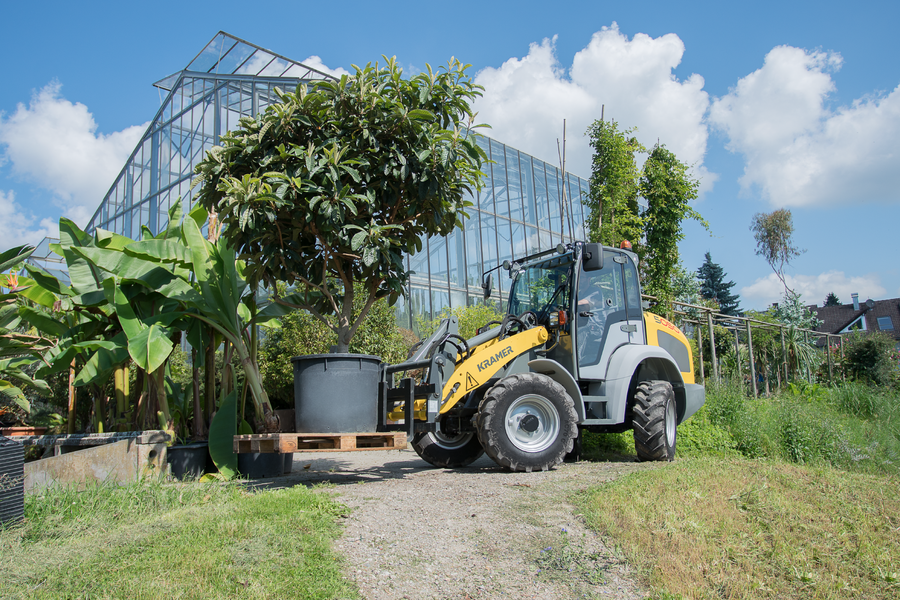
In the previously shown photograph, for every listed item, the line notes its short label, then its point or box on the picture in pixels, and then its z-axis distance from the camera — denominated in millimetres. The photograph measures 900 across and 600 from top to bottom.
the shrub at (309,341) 11773
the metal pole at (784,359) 18562
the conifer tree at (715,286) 51803
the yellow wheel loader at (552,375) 6484
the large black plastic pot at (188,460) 7172
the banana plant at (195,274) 7227
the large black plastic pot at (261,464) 7410
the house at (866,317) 49938
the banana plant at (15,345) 8117
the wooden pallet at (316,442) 5625
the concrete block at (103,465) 6172
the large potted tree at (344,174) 6535
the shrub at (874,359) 20484
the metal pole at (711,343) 13827
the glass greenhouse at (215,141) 16984
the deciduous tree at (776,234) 43000
